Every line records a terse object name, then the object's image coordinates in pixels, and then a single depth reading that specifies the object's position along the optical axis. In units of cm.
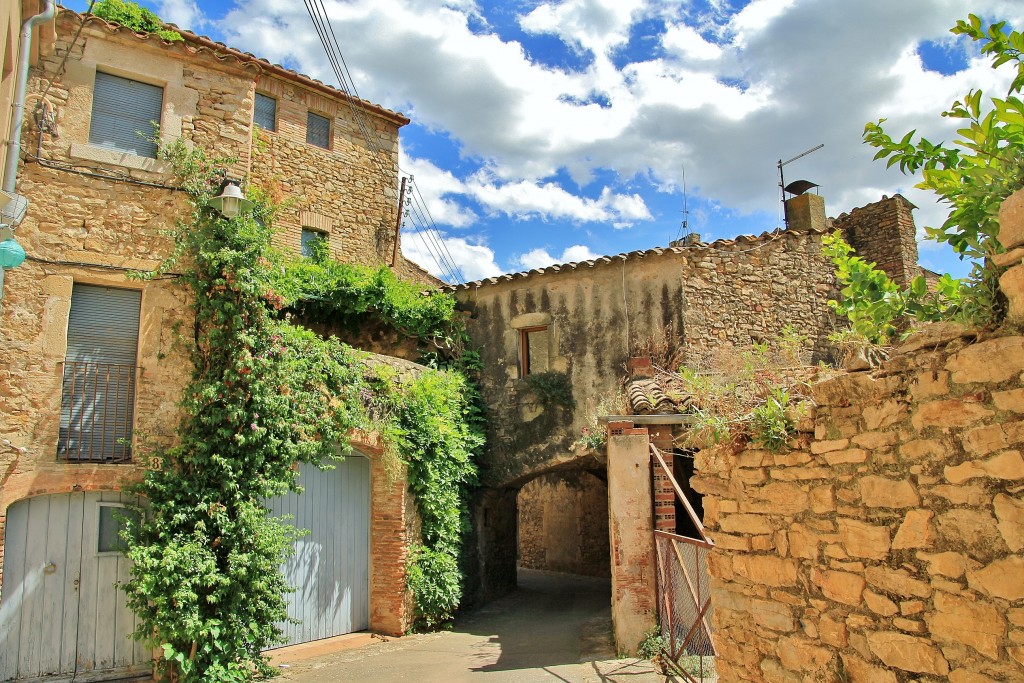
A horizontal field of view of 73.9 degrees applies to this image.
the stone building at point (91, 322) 706
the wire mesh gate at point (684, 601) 622
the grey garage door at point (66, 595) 687
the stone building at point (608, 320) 1162
